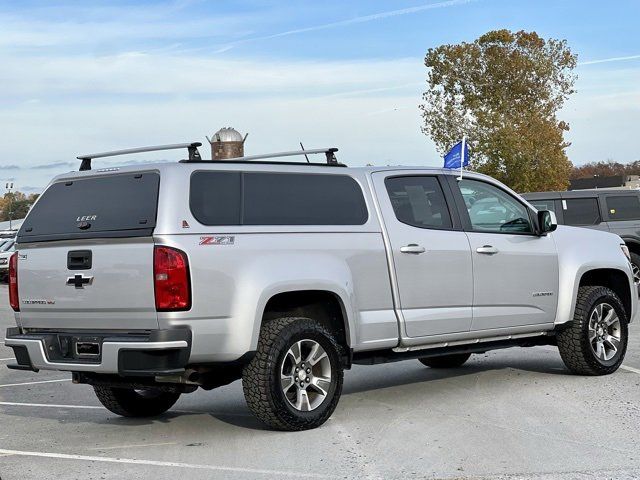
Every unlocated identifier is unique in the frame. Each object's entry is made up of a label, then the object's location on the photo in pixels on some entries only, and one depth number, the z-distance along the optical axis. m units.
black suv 18.28
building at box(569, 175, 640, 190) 108.79
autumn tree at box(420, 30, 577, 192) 51.66
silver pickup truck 7.13
